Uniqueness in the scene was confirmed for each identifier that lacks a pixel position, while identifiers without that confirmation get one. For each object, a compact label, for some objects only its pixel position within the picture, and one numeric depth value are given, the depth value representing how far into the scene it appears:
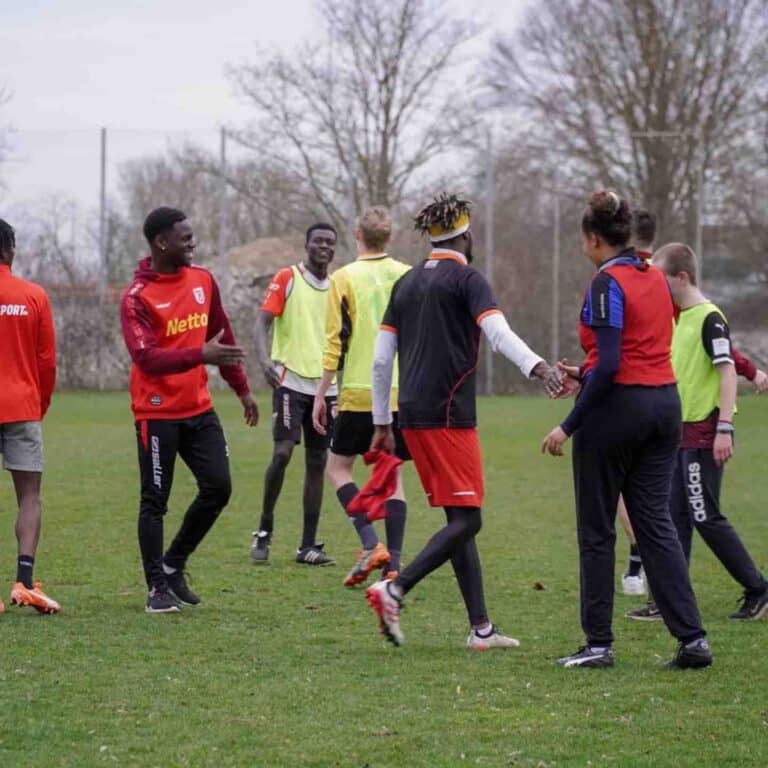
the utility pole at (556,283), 67.41
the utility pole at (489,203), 68.47
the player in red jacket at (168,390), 13.42
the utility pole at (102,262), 62.63
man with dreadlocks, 11.69
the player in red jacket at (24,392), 13.24
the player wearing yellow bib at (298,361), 17.23
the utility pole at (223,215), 66.13
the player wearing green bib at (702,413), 13.28
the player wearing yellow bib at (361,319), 15.17
